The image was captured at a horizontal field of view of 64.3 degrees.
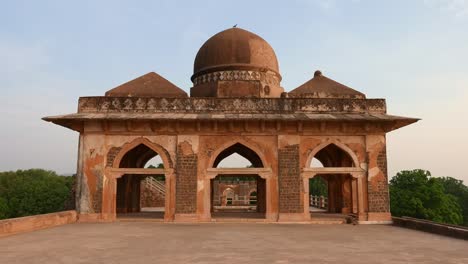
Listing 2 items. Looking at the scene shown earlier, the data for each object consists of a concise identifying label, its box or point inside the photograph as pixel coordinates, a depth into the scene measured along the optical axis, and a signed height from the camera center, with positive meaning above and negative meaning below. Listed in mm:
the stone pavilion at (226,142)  12773 +1312
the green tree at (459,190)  45725 -1514
